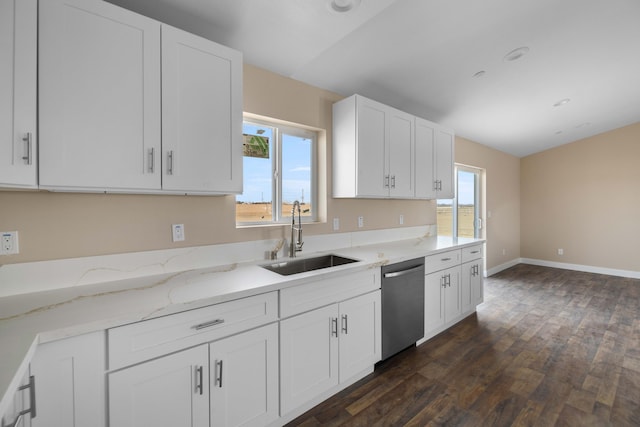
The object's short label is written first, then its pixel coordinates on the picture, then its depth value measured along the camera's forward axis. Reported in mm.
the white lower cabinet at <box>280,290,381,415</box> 1770
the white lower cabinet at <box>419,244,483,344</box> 2857
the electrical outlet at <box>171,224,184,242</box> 1956
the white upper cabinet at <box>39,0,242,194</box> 1316
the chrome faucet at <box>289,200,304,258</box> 2432
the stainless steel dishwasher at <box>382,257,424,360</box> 2398
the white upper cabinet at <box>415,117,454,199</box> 3295
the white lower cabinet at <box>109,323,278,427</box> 1253
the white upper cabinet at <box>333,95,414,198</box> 2678
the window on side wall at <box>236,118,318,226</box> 2436
